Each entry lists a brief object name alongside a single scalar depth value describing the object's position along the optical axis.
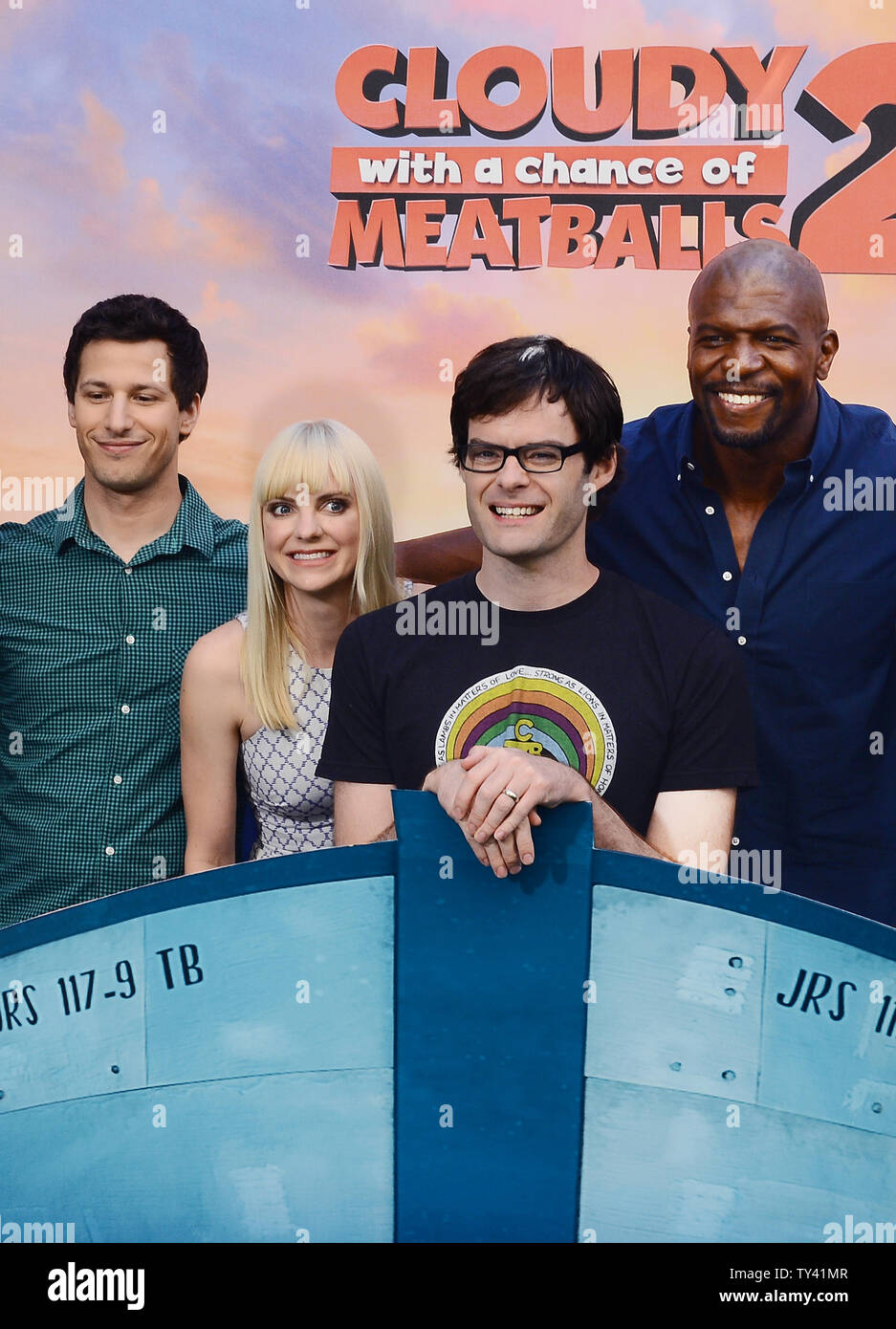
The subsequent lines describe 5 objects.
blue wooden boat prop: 1.59
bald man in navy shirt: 2.49
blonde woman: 2.31
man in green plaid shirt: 2.55
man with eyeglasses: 1.99
